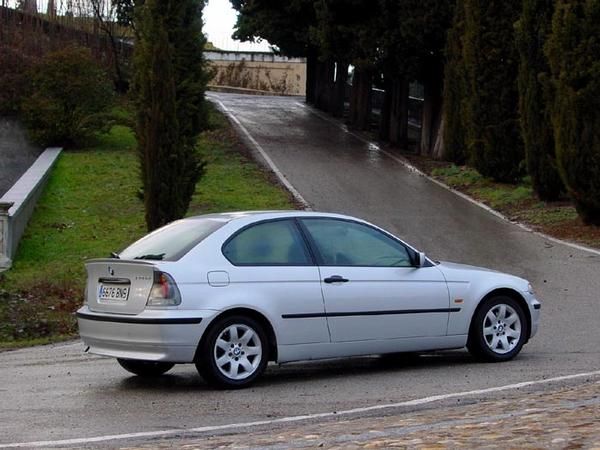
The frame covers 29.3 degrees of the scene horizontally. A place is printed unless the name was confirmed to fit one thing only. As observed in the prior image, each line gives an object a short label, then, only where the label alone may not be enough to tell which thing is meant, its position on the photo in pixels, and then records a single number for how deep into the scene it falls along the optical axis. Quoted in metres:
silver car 9.56
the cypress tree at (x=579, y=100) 22.09
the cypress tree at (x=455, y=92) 30.12
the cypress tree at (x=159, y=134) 20.47
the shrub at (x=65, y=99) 31.50
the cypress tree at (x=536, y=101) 24.69
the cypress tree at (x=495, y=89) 27.80
